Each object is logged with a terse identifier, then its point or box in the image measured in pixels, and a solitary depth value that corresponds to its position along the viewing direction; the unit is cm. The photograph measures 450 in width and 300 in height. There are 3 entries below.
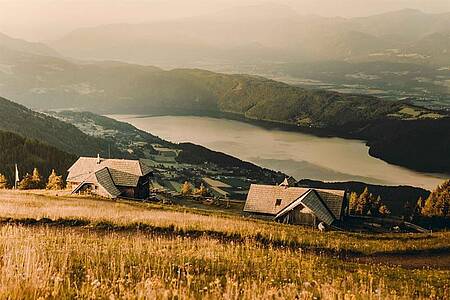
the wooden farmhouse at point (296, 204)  6180
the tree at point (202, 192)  9994
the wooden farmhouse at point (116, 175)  7175
